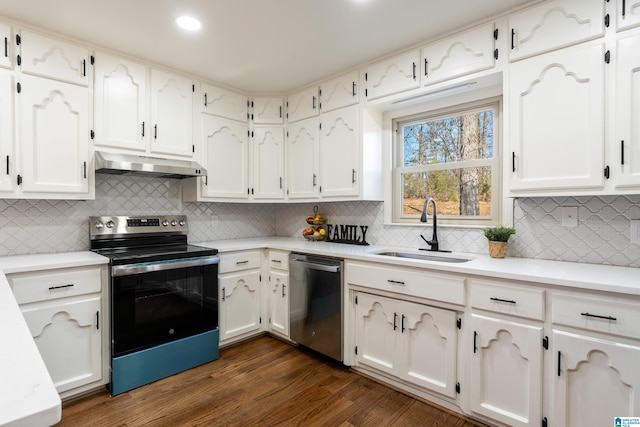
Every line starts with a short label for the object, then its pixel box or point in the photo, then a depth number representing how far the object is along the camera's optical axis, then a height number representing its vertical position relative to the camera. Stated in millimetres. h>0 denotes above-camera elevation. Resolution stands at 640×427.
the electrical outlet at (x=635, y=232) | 1836 -112
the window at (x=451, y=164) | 2471 +378
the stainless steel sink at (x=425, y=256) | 2361 -334
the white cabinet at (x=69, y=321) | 1965 -675
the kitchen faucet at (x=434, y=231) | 2499 -145
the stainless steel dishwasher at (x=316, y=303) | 2531 -726
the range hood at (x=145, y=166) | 2336 +349
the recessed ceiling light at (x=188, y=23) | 2090 +1212
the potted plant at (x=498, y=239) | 2129 -174
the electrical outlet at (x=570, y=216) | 2020 -26
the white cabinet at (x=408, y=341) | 1992 -841
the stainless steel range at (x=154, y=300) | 2203 -631
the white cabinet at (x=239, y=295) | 2836 -734
